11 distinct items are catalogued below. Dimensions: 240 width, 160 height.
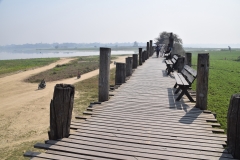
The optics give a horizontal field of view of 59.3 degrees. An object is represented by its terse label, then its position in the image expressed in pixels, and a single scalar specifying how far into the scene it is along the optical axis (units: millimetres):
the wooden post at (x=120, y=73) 8570
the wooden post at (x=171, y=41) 19930
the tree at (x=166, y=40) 34331
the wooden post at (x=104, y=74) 5996
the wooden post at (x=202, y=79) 5379
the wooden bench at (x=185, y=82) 6054
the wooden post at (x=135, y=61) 13431
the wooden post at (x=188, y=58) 10664
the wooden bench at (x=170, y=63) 10859
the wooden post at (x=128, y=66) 10242
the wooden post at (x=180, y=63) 10683
